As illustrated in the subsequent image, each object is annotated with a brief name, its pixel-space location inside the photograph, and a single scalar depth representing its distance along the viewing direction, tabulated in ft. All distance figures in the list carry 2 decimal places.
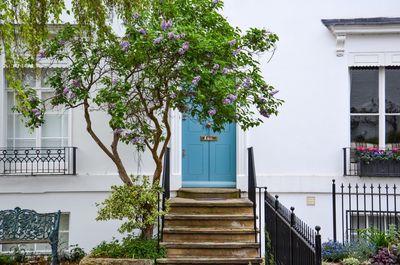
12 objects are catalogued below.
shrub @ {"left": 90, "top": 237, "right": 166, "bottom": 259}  27.66
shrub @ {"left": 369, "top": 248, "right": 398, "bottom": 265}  26.45
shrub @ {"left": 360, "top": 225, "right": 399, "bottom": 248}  28.99
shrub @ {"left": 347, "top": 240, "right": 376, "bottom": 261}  28.07
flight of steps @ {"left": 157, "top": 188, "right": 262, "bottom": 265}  29.09
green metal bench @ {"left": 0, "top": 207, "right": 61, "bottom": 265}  30.07
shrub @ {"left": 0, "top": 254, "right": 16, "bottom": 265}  32.42
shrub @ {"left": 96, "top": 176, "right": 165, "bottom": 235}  27.58
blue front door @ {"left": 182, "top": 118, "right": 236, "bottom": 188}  36.45
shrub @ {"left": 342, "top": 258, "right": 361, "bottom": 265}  27.07
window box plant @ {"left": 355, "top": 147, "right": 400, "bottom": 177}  34.22
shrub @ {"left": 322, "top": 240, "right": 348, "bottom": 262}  29.48
